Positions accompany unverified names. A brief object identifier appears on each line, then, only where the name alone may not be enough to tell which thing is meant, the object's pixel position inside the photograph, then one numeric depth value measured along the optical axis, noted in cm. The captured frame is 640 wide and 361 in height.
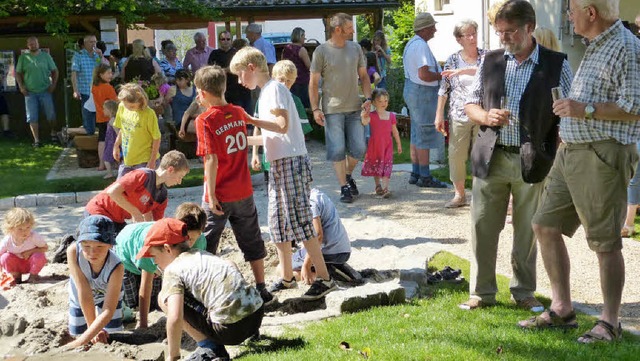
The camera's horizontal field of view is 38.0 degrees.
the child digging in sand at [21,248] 816
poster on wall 2131
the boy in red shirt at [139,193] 721
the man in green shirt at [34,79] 1898
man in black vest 582
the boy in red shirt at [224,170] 683
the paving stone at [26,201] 1205
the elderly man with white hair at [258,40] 1681
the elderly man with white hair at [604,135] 525
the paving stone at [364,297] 645
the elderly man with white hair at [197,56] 1892
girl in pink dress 1148
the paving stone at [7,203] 1193
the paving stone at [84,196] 1213
